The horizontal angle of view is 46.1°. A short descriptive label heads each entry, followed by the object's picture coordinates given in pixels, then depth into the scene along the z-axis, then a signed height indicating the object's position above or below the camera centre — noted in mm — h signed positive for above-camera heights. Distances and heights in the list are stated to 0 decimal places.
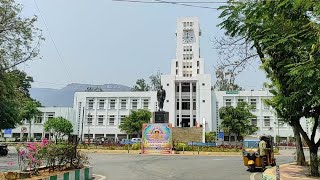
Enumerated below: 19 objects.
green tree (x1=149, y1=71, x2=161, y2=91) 87231 +12987
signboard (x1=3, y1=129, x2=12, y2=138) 71925 +410
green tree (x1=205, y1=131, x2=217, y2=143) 61125 +194
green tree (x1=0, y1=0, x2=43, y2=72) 17156 +4832
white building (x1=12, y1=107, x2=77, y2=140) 79688 +3664
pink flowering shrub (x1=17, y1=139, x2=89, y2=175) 11531 -661
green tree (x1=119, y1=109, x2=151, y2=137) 67131 +2992
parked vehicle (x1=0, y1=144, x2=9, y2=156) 29422 -1112
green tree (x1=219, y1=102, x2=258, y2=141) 59375 +2751
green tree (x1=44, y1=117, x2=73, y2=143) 67375 +2209
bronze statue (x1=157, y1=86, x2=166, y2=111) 41250 +4374
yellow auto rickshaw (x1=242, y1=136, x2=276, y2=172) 17609 -938
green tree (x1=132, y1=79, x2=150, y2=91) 89875 +12126
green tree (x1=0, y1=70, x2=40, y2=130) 18312 +2561
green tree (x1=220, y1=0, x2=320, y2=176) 8305 +2636
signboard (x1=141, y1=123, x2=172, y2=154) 33975 -191
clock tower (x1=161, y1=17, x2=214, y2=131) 73000 +10676
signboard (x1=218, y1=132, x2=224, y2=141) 62512 +207
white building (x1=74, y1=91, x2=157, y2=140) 78000 +5844
